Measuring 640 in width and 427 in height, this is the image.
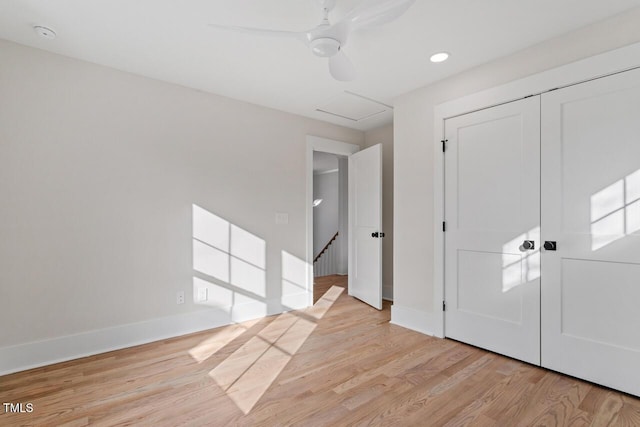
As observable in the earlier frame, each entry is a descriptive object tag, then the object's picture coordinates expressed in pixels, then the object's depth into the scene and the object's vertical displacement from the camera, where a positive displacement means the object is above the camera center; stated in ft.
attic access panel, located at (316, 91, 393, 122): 11.10 +4.24
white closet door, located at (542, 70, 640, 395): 6.40 -0.26
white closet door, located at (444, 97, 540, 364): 7.79 -0.29
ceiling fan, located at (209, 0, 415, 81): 5.06 +3.42
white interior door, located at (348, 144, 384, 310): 12.67 -0.37
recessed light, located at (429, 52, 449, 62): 8.12 +4.27
